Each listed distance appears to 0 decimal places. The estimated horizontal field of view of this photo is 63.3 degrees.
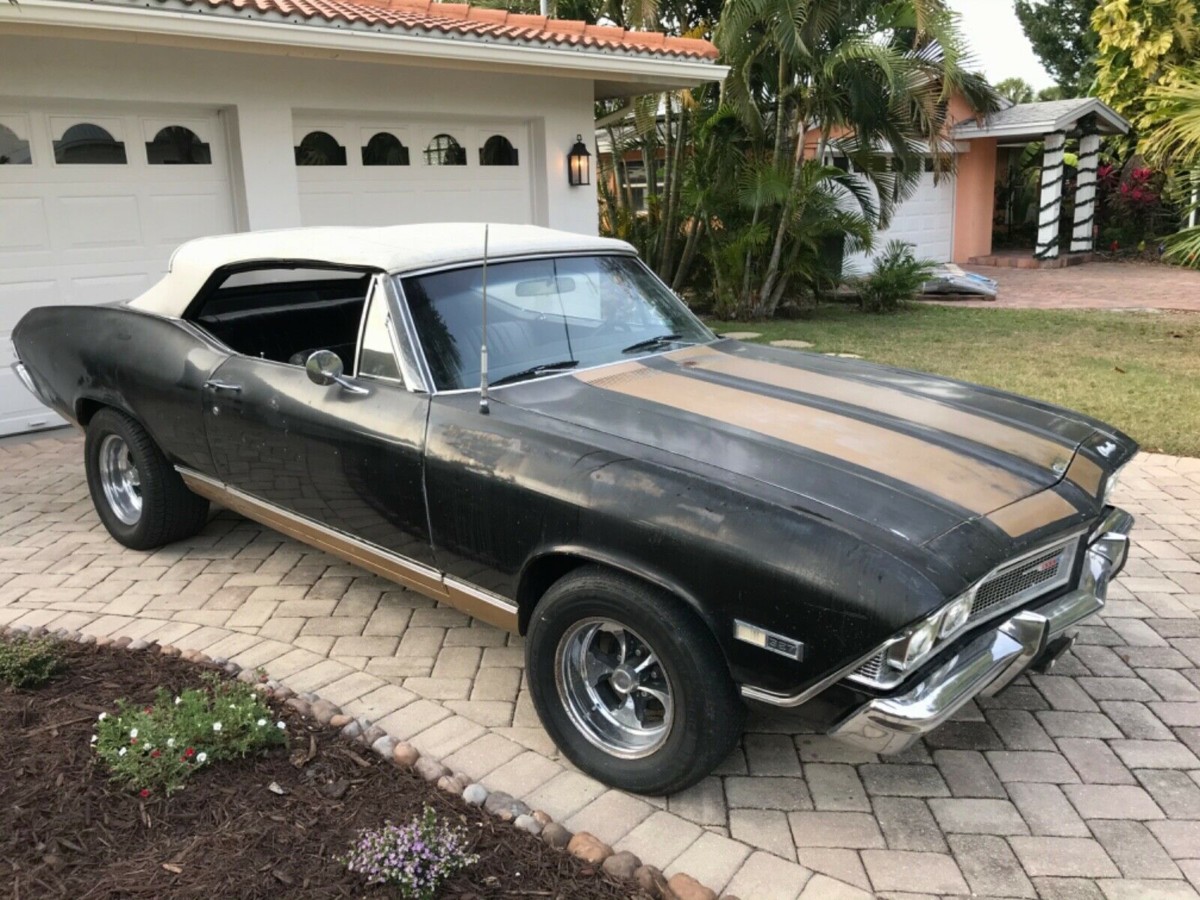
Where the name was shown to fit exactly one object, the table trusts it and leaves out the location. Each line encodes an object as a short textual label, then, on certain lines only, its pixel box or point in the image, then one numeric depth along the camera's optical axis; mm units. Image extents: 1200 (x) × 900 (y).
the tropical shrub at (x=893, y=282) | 13633
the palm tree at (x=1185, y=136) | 8828
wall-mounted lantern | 10367
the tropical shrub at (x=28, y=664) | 3553
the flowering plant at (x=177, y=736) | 2971
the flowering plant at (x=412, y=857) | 2496
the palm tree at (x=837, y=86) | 11156
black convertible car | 2502
